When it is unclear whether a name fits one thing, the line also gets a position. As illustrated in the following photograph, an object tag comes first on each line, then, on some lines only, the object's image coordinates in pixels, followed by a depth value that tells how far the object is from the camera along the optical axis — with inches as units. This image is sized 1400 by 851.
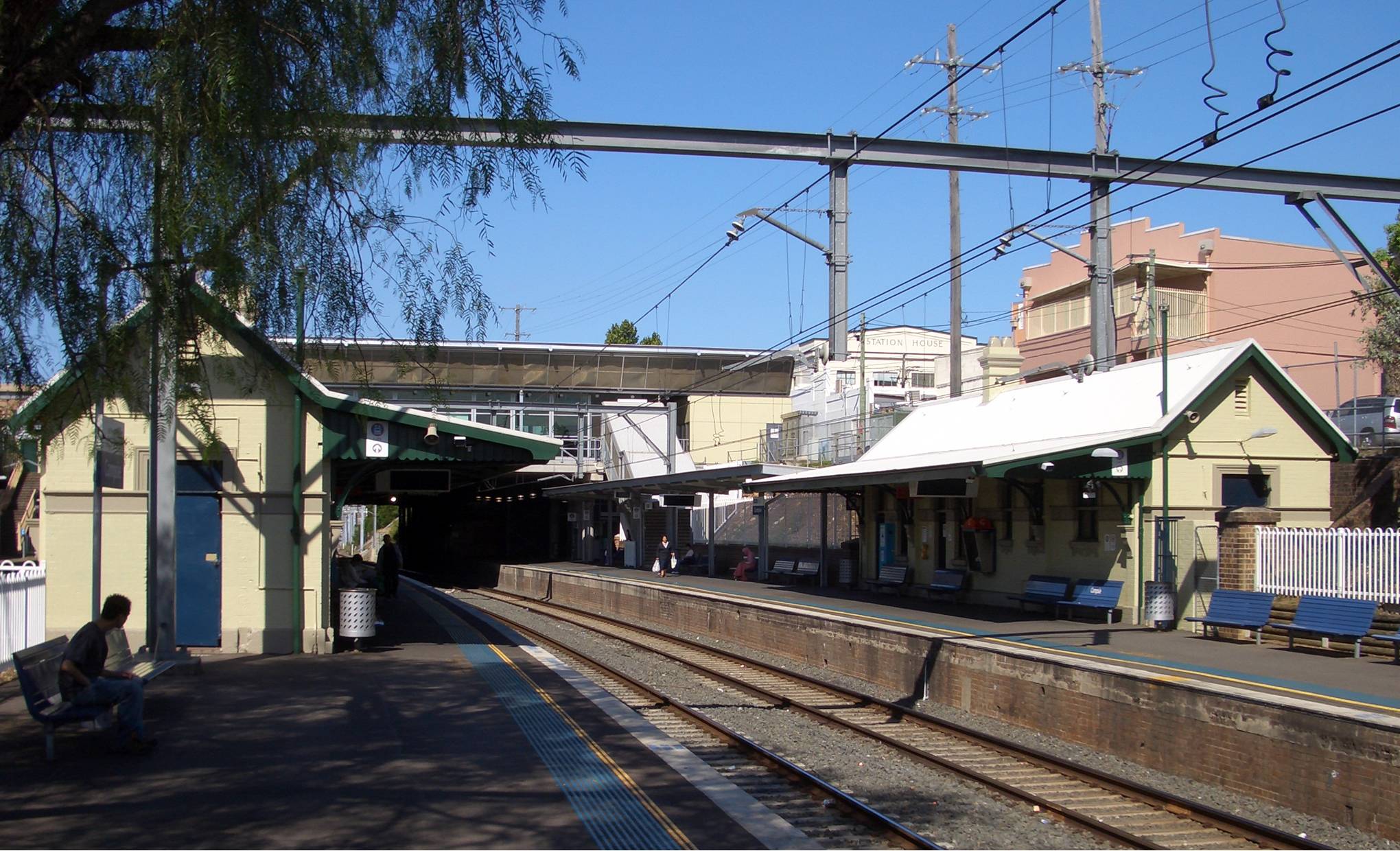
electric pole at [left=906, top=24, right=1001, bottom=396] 1250.0
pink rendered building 1577.3
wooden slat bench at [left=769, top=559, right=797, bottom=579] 1221.8
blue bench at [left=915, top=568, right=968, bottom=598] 895.1
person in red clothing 1316.4
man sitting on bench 351.3
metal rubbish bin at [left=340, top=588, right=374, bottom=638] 601.3
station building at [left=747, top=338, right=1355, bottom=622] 722.8
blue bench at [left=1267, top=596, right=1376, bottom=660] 537.3
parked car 1143.0
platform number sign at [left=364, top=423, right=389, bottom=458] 609.9
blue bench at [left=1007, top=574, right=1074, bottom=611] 768.3
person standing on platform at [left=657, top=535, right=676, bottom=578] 1403.8
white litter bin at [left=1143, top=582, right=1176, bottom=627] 685.3
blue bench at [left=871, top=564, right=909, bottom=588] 993.5
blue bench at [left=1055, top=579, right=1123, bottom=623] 722.2
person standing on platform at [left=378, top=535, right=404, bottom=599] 1041.5
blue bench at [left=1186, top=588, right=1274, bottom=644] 597.0
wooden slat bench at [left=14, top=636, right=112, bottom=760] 342.3
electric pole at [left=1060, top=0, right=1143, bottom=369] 588.7
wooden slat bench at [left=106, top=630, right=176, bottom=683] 446.2
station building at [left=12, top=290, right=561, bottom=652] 568.1
